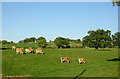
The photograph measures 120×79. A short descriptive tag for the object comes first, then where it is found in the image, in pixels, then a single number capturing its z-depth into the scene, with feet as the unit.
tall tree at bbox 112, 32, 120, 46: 333.31
